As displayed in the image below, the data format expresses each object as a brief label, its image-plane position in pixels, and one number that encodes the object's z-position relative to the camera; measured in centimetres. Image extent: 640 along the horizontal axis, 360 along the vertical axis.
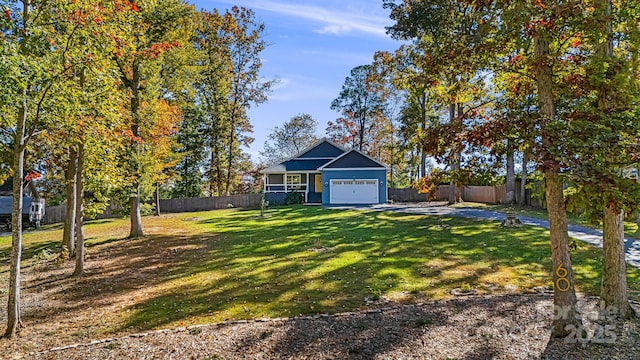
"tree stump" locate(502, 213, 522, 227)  1337
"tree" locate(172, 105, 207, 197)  3234
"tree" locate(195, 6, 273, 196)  2970
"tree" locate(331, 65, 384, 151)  3653
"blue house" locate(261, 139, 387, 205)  2695
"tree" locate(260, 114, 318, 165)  4438
